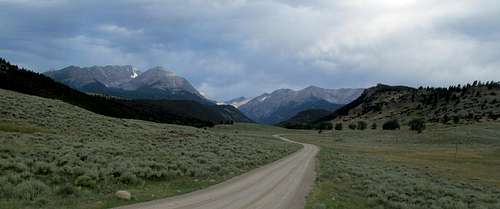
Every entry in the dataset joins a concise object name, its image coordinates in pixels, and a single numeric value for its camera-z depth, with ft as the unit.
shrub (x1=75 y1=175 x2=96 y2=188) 64.90
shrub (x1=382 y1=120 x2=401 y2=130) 544.21
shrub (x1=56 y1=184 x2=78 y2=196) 59.00
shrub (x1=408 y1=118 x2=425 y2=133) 466.54
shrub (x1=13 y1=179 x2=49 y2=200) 54.40
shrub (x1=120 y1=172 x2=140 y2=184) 72.04
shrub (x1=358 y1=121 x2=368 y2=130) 607.86
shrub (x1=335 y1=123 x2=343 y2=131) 615.85
